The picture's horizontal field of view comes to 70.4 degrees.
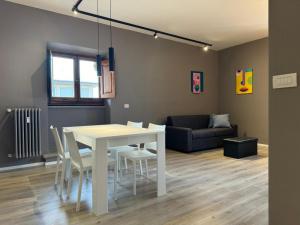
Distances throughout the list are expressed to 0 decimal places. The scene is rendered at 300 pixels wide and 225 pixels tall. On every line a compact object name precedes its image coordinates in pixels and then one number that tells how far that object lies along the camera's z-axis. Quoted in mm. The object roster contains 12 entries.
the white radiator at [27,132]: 3625
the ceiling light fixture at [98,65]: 3284
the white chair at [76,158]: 2266
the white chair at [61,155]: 2645
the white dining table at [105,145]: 2164
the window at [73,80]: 4500
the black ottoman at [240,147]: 4332
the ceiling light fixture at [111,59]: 2924
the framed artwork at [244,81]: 5844
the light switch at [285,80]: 1493
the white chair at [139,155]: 2637
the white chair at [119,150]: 2963
